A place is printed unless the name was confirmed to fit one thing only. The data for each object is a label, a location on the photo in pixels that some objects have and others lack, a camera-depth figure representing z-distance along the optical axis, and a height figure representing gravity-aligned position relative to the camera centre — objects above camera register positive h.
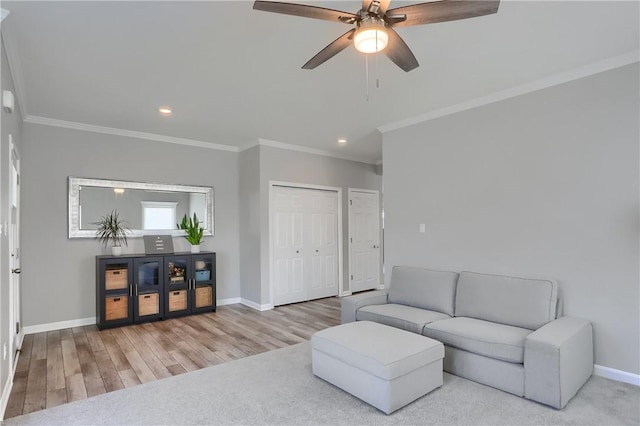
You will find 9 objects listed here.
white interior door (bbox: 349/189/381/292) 6.68 -0.40
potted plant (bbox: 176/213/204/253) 5.26 -0.14
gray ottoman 2.40 -1.04
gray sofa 2.50 -0.93
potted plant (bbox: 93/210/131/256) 4.71 -0.10
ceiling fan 1.75 +1.04
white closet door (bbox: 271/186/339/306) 5.65 -0.40
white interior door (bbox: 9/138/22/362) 3.06 -0.28
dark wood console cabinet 4.45 -0.86
